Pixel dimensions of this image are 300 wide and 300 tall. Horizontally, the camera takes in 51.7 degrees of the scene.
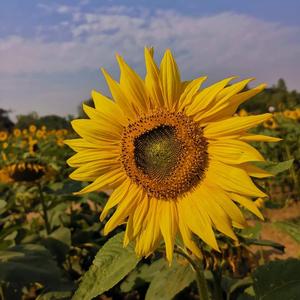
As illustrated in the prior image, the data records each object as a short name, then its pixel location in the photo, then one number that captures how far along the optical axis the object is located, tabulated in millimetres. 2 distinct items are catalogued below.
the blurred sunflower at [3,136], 7173
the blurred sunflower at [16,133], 8325
